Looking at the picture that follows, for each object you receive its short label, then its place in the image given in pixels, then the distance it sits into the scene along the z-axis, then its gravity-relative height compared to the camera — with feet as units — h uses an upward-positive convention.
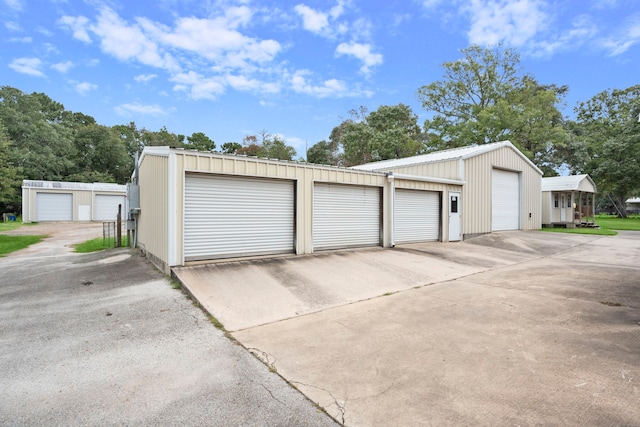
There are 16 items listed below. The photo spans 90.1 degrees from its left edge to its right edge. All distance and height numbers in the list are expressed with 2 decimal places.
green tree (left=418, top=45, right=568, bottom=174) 83.97 +30.66
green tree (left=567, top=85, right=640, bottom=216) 90.89 +21.09
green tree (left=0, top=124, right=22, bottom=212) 50.67 +5.44
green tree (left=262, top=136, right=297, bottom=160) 142.99 +27.89
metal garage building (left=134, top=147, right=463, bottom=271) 22.89 +0.27
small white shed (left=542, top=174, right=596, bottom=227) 62.59 +2.14
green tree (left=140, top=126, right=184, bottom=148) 153.38 +34.87
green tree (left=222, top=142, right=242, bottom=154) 163.79 +33.13
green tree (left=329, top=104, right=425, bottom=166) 101.14 +24.75
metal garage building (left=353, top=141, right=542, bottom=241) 44.37 +4.22
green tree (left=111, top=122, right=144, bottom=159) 152.15 +35.08
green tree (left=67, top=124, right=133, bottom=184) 127.95 +23.39
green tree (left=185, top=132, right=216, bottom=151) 165.13 +36.00
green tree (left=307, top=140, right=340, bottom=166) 136.26 +25.14
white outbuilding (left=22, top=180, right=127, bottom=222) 83.25 +1.93
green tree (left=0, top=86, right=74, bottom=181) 105.29 +24.52
